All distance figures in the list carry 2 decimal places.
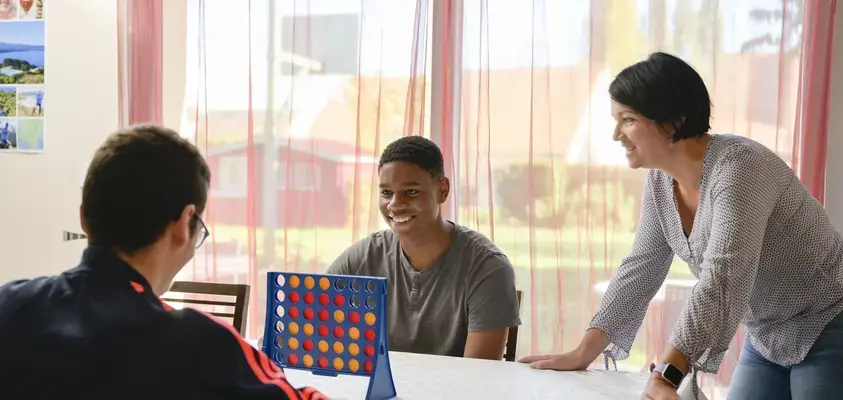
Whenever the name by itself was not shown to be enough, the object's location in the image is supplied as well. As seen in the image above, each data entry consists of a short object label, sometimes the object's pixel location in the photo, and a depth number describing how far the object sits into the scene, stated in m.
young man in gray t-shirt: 1.87
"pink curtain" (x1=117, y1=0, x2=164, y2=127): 3.13
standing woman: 1.33
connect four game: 1.37
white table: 1.43
